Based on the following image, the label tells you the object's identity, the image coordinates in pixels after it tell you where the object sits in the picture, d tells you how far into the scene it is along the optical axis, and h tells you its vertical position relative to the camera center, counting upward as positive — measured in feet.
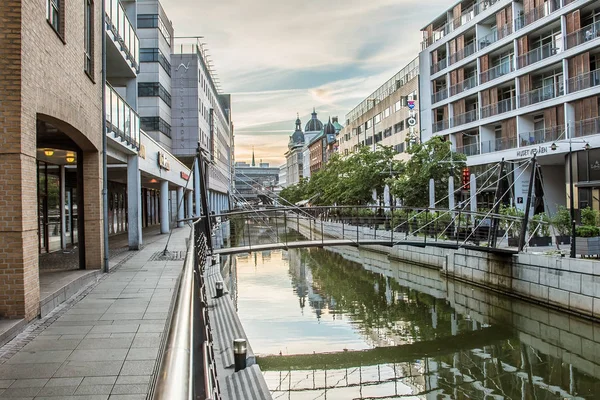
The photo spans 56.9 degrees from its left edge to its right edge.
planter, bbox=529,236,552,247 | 62.64 -4.40
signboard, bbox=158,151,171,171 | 92.32 +8.93
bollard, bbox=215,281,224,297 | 44.11 -6.12
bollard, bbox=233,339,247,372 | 25.68 -6.69
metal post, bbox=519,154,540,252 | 58.70 -1.68
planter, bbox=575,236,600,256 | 50.85 -4.16
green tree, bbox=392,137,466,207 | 109.70 +6.96
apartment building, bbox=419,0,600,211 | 99.14 +25.54
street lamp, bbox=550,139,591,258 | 50.63 -4.29
